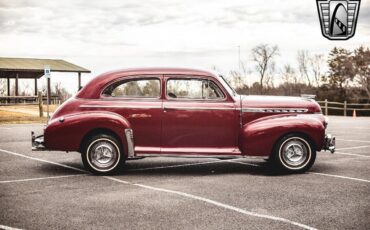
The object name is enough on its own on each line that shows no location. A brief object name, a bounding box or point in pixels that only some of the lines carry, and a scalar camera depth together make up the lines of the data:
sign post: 21.62
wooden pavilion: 33.95
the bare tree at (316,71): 53.19
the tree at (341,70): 42.72
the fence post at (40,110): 25.21
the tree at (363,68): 41.00
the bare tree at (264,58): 51.82
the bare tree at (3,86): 55.62
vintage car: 7.63
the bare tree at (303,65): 53.70
